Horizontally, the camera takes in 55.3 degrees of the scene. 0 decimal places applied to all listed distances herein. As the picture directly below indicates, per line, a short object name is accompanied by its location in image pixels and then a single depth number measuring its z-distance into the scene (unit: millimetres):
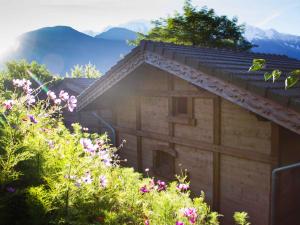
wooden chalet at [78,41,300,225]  4688
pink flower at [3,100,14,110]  3541
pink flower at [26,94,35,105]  3928
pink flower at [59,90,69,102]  4269
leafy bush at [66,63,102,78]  54406
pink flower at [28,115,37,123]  3390
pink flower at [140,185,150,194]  3616
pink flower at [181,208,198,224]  3006
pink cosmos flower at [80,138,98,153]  3196
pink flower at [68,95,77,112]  4289
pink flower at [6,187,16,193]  2463
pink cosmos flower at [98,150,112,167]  3486
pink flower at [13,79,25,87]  4133
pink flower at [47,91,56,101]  4192
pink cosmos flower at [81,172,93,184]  2645
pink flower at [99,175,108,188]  2962
